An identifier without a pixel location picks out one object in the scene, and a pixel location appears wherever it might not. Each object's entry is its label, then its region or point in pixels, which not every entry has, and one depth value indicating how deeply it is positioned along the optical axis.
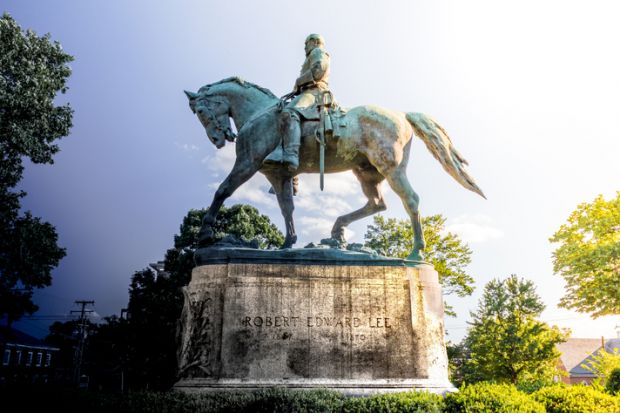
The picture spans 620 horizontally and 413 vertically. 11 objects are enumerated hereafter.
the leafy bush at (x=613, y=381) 17.42
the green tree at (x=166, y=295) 29.56
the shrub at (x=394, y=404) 6.99
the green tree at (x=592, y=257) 27.94
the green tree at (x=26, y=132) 18.80
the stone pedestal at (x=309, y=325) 8.18
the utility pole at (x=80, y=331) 35.60
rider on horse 9.69
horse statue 9.89
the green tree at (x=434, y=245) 32.59
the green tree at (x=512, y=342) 33.16
